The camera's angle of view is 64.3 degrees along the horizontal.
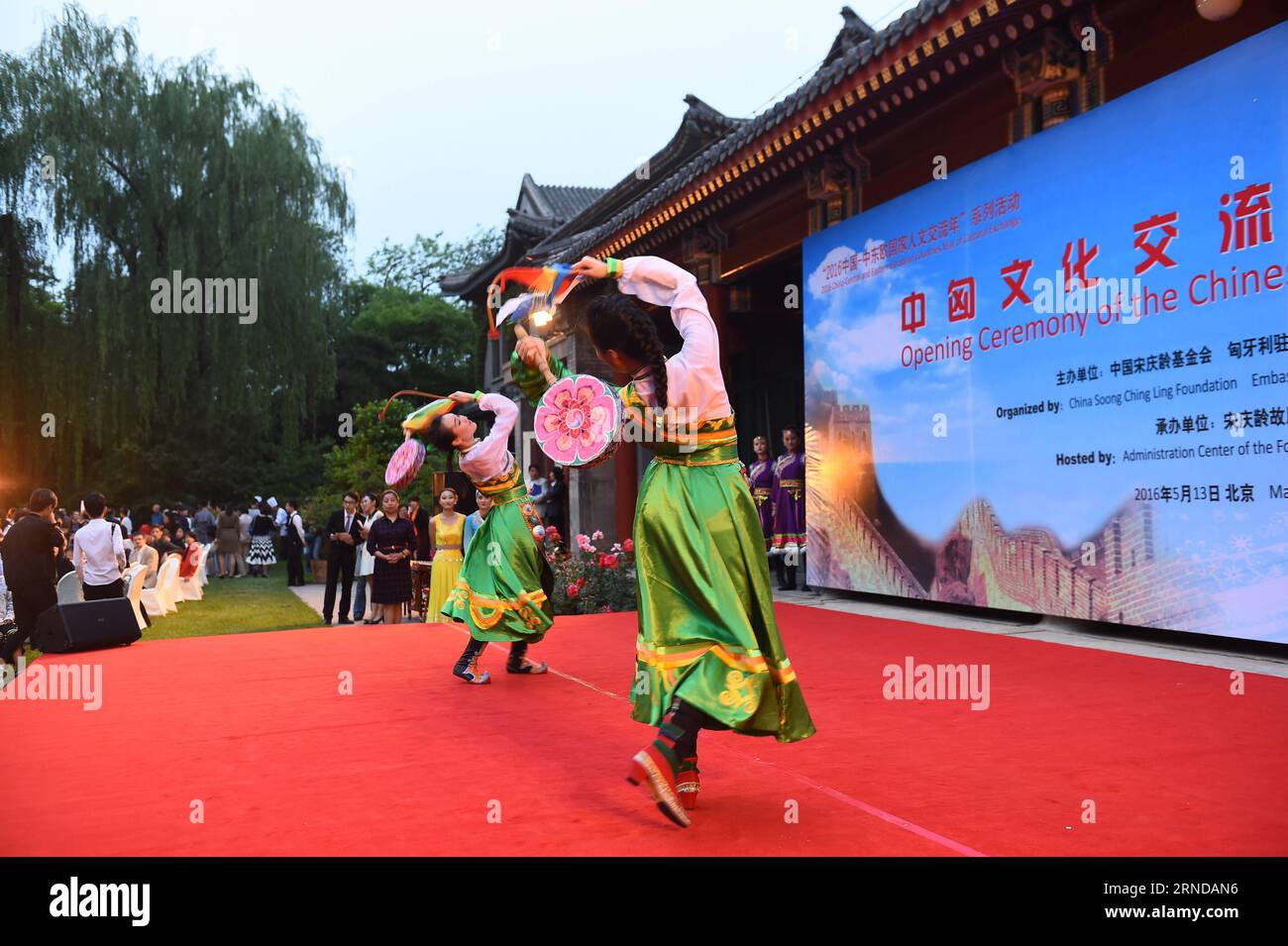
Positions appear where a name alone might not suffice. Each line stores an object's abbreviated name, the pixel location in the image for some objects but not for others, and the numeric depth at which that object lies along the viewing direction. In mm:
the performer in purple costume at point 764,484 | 11312
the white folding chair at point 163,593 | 12375
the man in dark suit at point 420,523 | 12078
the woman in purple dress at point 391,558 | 10125
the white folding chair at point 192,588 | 14570
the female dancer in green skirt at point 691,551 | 3098
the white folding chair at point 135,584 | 10055
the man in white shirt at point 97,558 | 8453
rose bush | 10109
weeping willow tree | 16281
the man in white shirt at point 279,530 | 22453
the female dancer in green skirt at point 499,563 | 5707
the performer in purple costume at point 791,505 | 10938
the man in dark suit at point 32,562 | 7383
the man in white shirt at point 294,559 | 17062
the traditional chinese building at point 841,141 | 6613
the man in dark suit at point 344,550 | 11047
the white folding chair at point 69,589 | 8180
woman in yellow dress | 9227
